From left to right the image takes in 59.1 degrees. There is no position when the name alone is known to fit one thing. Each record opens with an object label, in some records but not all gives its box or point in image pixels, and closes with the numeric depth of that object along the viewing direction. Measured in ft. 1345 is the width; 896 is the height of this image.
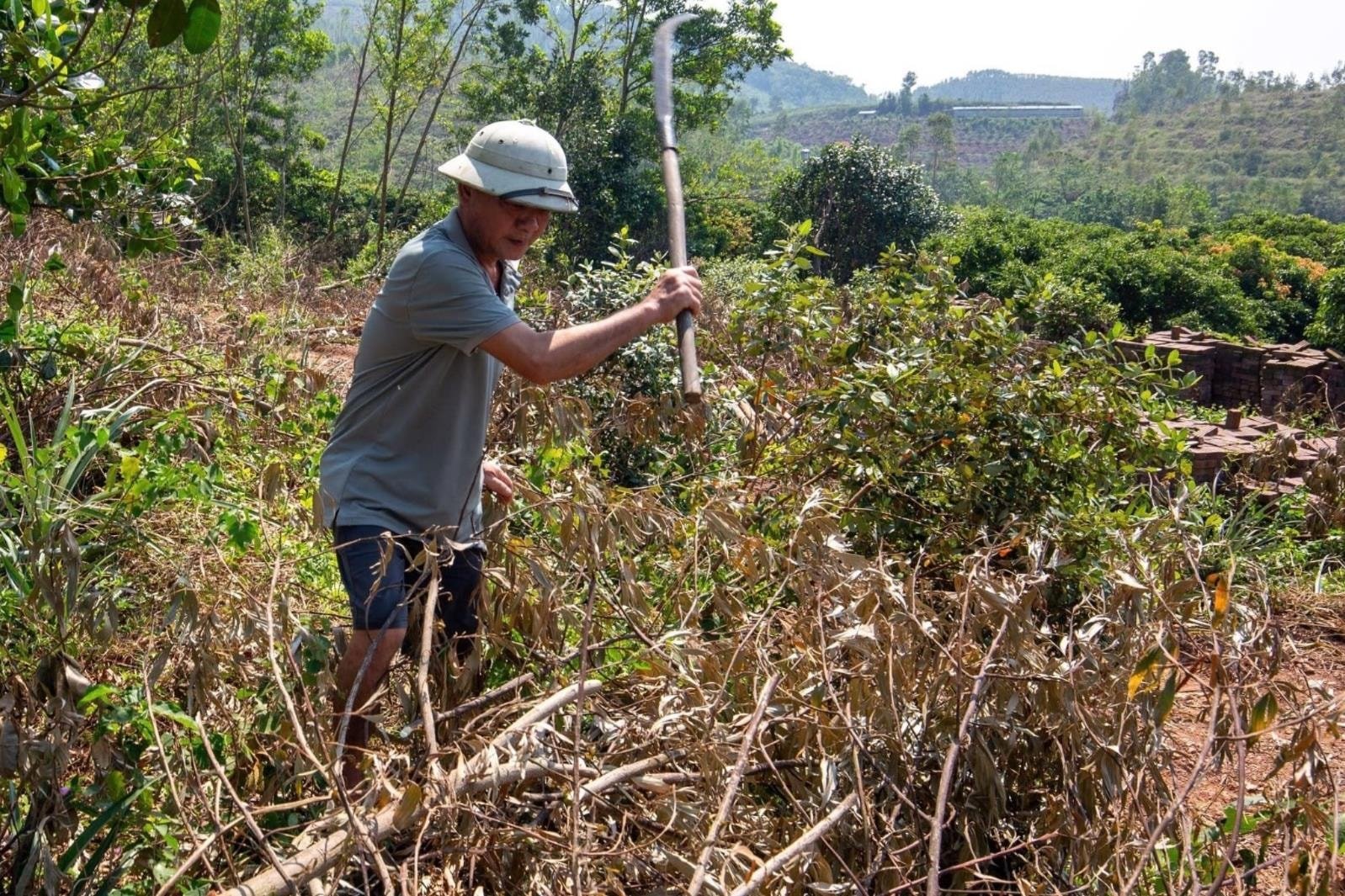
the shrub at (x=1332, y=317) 41.14
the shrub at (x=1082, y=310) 30.36
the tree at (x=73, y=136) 5.42
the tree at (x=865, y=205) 59.82
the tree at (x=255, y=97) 56.13
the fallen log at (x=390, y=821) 5.90
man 7.36
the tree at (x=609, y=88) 54.75
